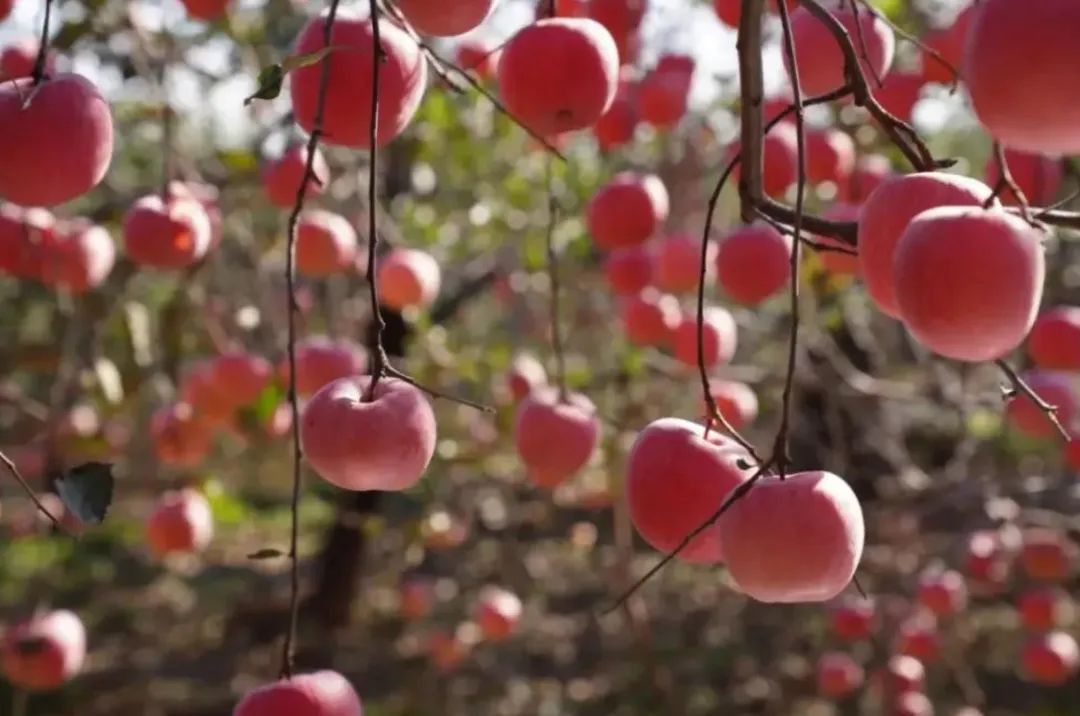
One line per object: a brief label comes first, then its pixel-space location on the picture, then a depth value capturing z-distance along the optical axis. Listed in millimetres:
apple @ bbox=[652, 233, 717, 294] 2765
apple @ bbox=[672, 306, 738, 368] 2539
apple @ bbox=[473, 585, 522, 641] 4027
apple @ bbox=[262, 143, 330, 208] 2456
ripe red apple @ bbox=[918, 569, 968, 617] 3646
